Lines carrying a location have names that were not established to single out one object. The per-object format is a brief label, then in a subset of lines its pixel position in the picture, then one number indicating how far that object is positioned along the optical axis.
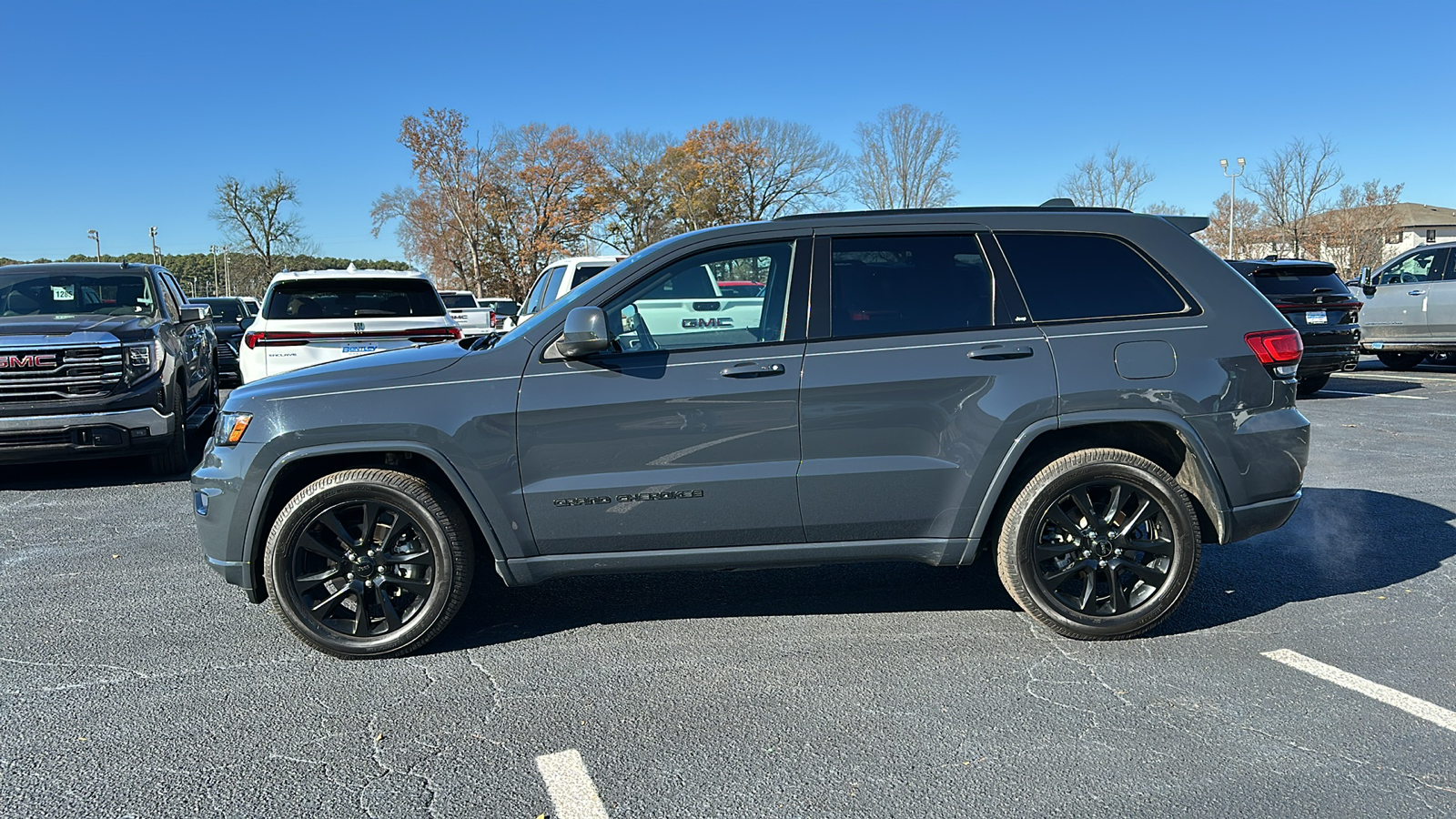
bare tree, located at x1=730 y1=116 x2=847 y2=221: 51.97
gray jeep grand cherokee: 3.96
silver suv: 14.78
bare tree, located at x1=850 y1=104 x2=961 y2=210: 43.91
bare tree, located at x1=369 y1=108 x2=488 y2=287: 51.59
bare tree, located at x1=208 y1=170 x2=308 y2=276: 58.81
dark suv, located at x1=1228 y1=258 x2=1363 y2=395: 11.91
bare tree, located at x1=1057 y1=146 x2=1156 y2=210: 42.72
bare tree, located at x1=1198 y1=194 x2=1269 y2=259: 41.22
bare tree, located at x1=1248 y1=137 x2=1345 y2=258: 38.19
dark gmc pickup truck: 7.28
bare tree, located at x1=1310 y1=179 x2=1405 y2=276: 36.06
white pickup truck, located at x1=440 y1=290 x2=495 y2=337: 21.42
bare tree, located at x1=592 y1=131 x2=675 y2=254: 56.19
